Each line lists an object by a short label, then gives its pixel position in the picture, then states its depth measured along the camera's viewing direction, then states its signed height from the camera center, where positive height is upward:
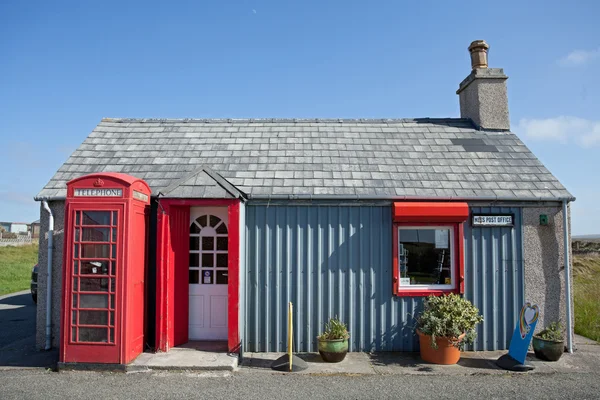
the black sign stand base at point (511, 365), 6.93 -2.08
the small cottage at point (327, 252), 7.62 -0.33
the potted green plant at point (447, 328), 7.16 -1.53
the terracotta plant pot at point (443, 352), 7.27 -1.95
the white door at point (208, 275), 8.21 -0.76
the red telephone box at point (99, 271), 6.76 -0.56
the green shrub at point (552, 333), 7.52 -1.72
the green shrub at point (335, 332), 7.35 -1.64
